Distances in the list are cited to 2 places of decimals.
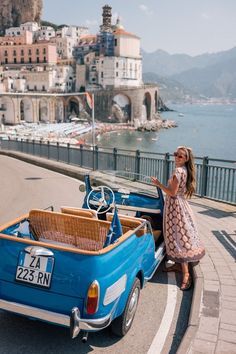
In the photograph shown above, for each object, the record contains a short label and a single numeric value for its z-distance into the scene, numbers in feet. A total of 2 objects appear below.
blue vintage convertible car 11.81
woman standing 16.89
